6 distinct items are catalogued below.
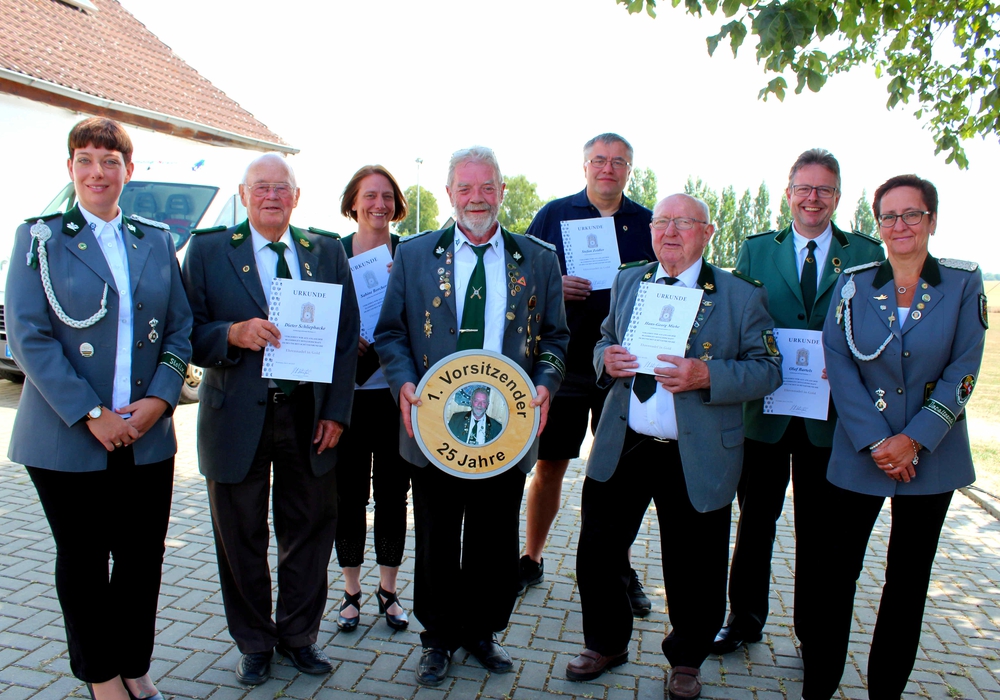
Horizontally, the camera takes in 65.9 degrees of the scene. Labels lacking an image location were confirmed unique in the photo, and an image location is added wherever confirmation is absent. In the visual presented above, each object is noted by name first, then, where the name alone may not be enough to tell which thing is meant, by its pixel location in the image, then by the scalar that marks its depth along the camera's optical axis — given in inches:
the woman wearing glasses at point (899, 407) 123.6
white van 402.0
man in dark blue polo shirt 177.5
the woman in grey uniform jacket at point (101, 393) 115.8
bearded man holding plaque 143.3
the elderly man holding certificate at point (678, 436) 135.8
